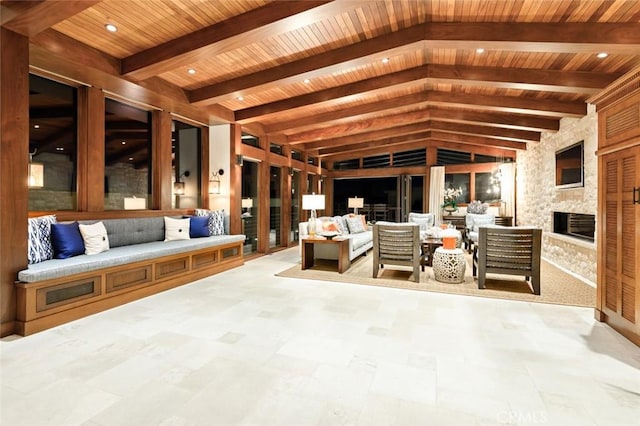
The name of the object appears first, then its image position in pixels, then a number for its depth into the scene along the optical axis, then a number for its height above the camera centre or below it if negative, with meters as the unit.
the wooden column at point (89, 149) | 4.05 +0.79
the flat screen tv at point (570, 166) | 4.91 +0.76
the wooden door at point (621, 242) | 2.57 -0.28
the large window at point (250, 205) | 6.86 +0.10
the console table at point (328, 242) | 5.20 -0.70
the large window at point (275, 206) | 7.81 +0.09
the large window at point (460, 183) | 9.68 +0.87
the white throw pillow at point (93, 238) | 3.65 -0.35
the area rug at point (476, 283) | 3.93 -1.07
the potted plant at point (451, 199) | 8.79 +0.35
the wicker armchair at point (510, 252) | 4.03 -0.56
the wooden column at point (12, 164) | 2.79 +0.41
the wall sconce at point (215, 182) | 6.01 +0.53
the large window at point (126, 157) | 4.45 +0.81
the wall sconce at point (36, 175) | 3.40 +0.37
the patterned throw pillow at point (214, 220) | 5.54 -0.20
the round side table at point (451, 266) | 4.56 -0.83
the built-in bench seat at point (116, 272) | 2.84 -0.74
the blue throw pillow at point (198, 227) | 5.23 -0.30
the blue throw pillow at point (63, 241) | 3.38 -0.36
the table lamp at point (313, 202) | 5.92 +0.15
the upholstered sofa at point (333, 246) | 5.80 -0.63
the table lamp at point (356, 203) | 9.77 +0.22
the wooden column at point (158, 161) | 5.11 +0.80
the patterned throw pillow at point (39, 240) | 3.16 -0.33
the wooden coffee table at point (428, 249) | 5.56 -0.73
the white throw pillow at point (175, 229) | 4.94 -0.32
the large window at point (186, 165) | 5.69 +0.85
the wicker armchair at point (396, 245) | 4.60 -0.54
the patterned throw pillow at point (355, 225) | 7.00 -0.34
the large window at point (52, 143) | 3.67 +0.82
